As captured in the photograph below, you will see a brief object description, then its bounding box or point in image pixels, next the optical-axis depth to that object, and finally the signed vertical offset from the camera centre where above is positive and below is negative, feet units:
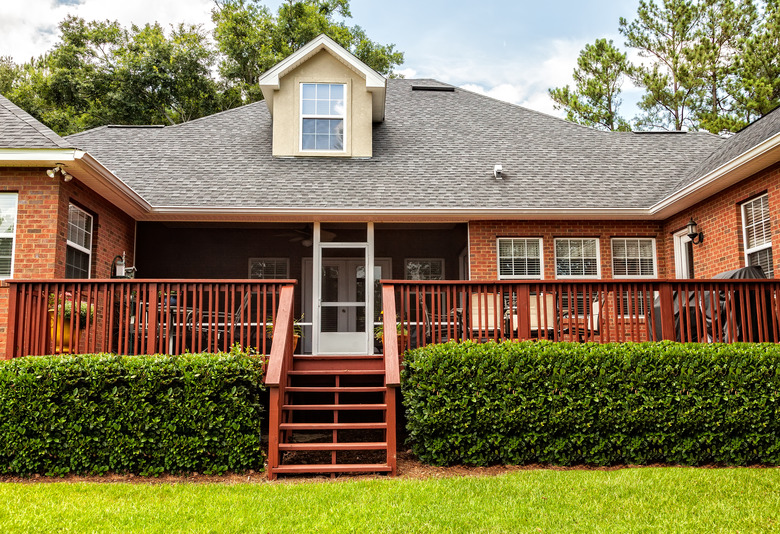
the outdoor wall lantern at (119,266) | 33.96 +3.05
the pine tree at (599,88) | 82.02 +29.50
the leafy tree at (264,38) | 80.23 +35.25
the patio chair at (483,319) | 33.53 +0.23
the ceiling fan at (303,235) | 41.09 +5.67
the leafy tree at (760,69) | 72.95 +28.63
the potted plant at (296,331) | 32.86 -0.35
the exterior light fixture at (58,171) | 26.81 +6.33
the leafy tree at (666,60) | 79.66 +32.37
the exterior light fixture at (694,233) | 33.71 +4.57
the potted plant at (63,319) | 24.12 +0.26
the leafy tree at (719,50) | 77.56 +32.23
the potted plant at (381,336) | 25.04 -0.54
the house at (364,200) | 28.32 +6.24
